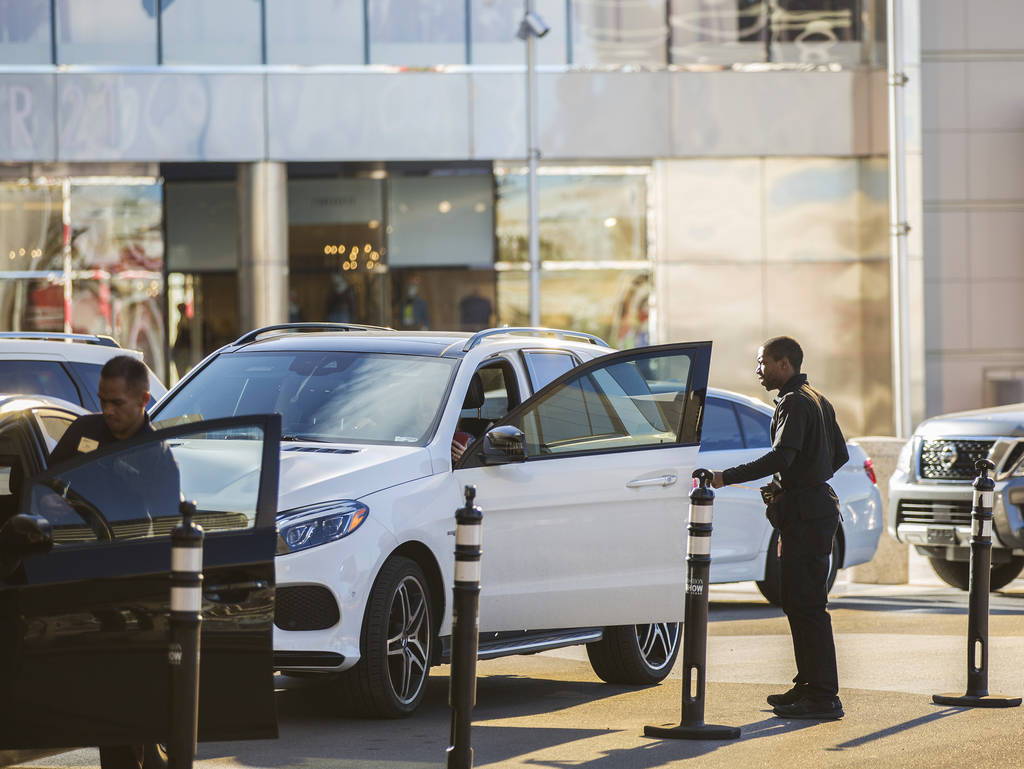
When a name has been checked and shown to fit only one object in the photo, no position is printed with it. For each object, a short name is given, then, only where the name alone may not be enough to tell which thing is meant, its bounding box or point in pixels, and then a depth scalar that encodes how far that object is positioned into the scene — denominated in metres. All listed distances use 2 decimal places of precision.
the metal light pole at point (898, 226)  45.84
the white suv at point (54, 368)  19.61
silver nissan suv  26.33
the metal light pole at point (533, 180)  49.81
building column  54.97
